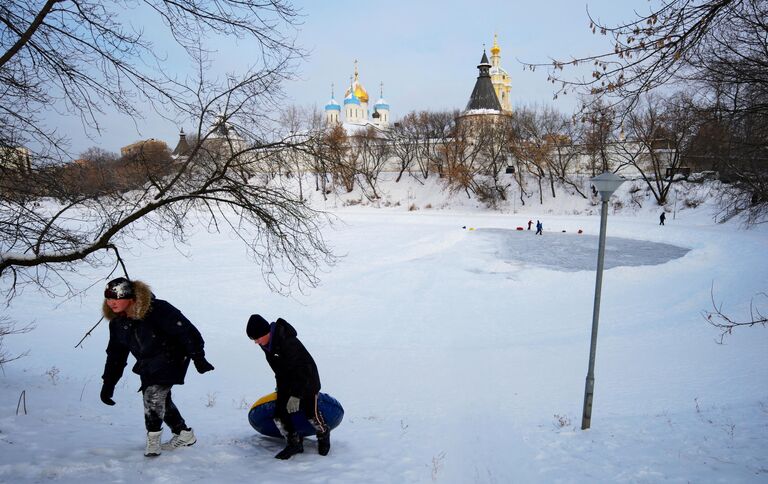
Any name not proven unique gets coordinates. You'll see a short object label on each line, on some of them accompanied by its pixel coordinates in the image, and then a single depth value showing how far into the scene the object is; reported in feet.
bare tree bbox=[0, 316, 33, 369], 30.85
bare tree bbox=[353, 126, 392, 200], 193.87
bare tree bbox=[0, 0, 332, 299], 15.57
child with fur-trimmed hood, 13.39
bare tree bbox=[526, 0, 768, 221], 11.84
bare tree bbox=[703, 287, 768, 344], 40.95
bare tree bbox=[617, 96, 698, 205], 129.98
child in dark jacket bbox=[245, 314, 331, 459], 14.52
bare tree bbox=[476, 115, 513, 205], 163.84
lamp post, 20.18
